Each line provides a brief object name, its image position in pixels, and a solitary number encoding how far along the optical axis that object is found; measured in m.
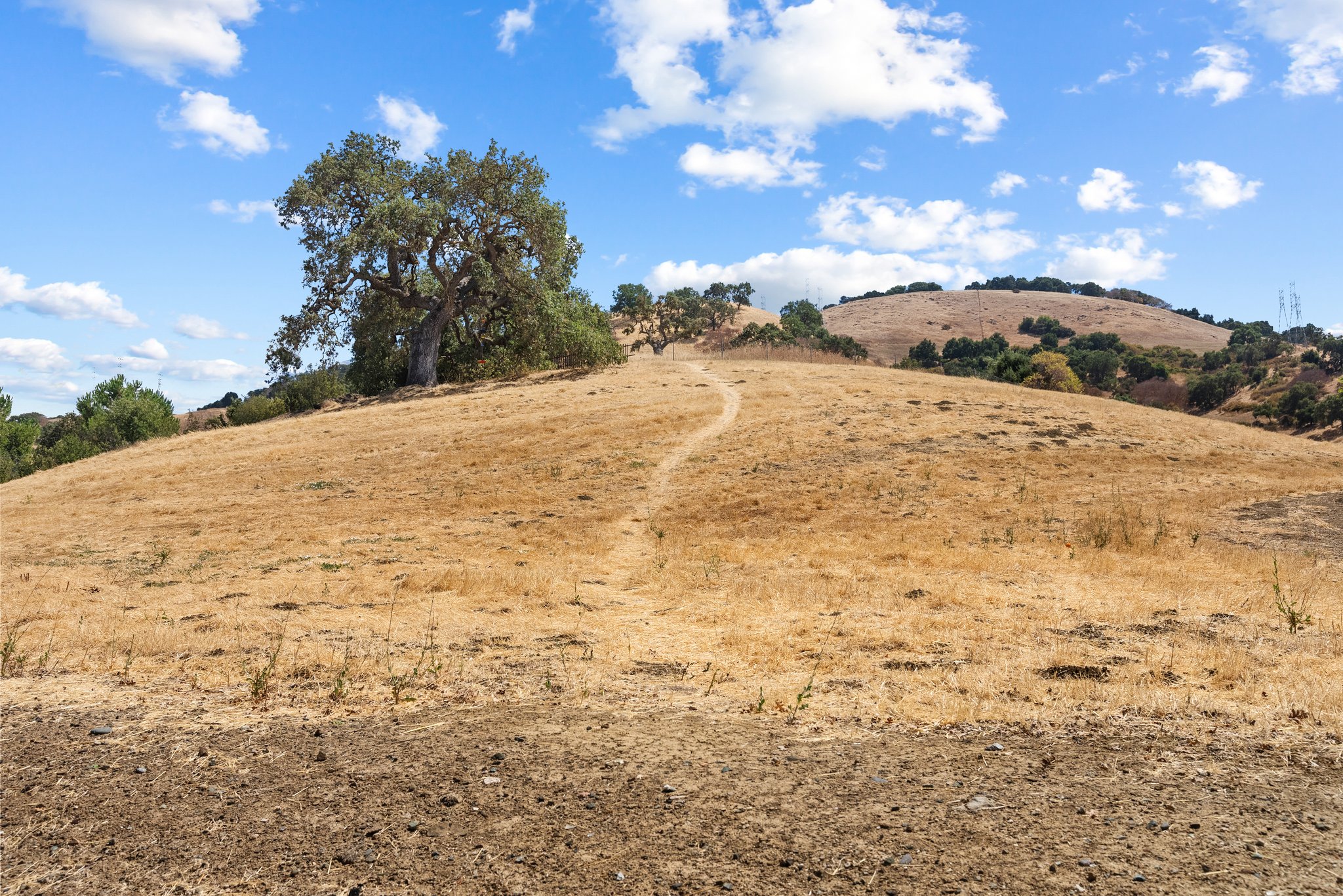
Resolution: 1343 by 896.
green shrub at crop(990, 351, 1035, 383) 46.04
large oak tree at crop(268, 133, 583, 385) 35.91
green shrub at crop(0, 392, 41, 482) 64.88
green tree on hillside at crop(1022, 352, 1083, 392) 45.49
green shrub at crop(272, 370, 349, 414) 39.47
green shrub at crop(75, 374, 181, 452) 42.72
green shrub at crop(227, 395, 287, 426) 40.34
